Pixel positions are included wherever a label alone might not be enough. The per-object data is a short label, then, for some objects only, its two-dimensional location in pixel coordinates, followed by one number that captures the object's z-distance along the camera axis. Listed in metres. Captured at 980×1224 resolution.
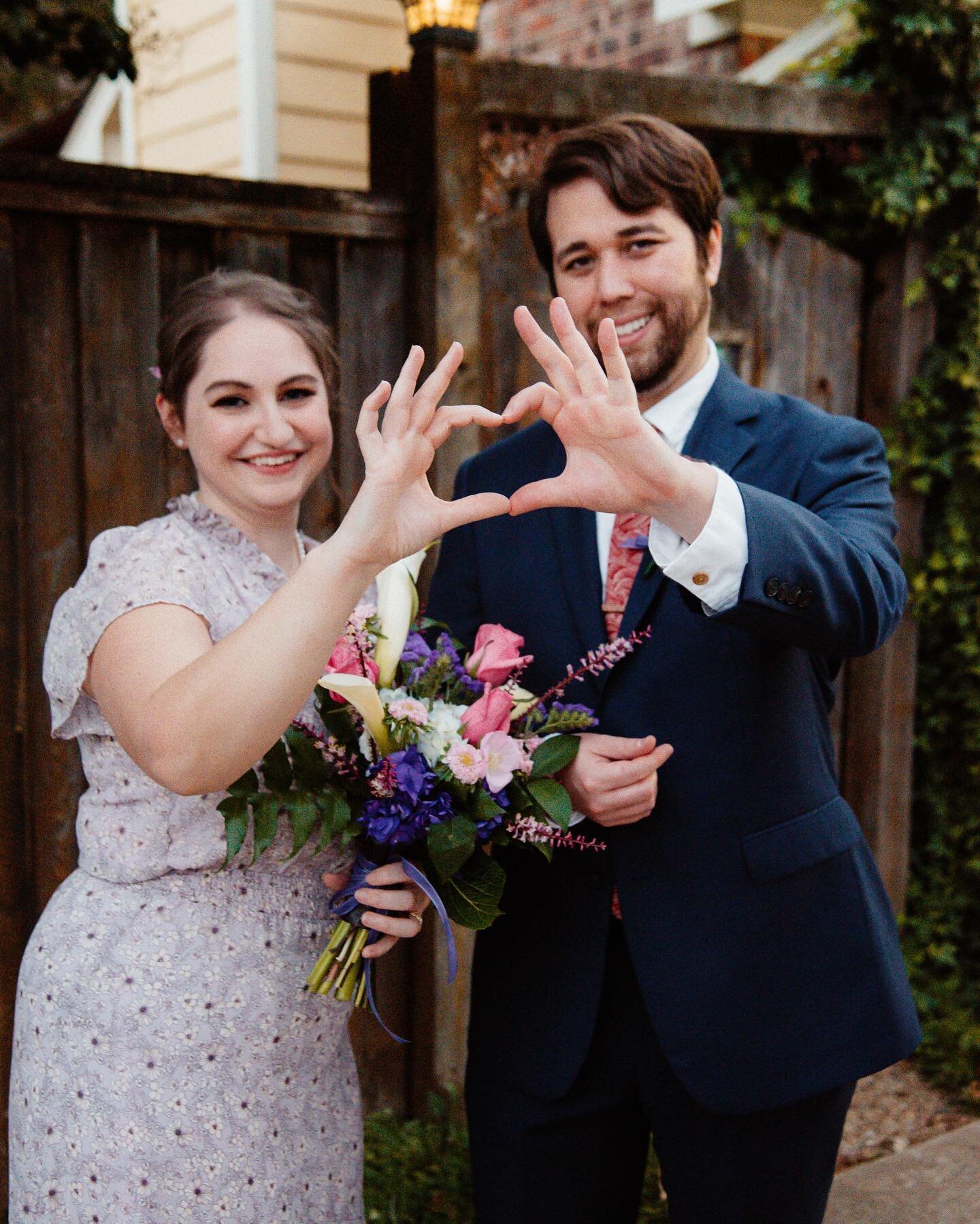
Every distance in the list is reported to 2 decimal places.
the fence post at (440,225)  2.93
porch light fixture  2.83
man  1.93
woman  1.70
